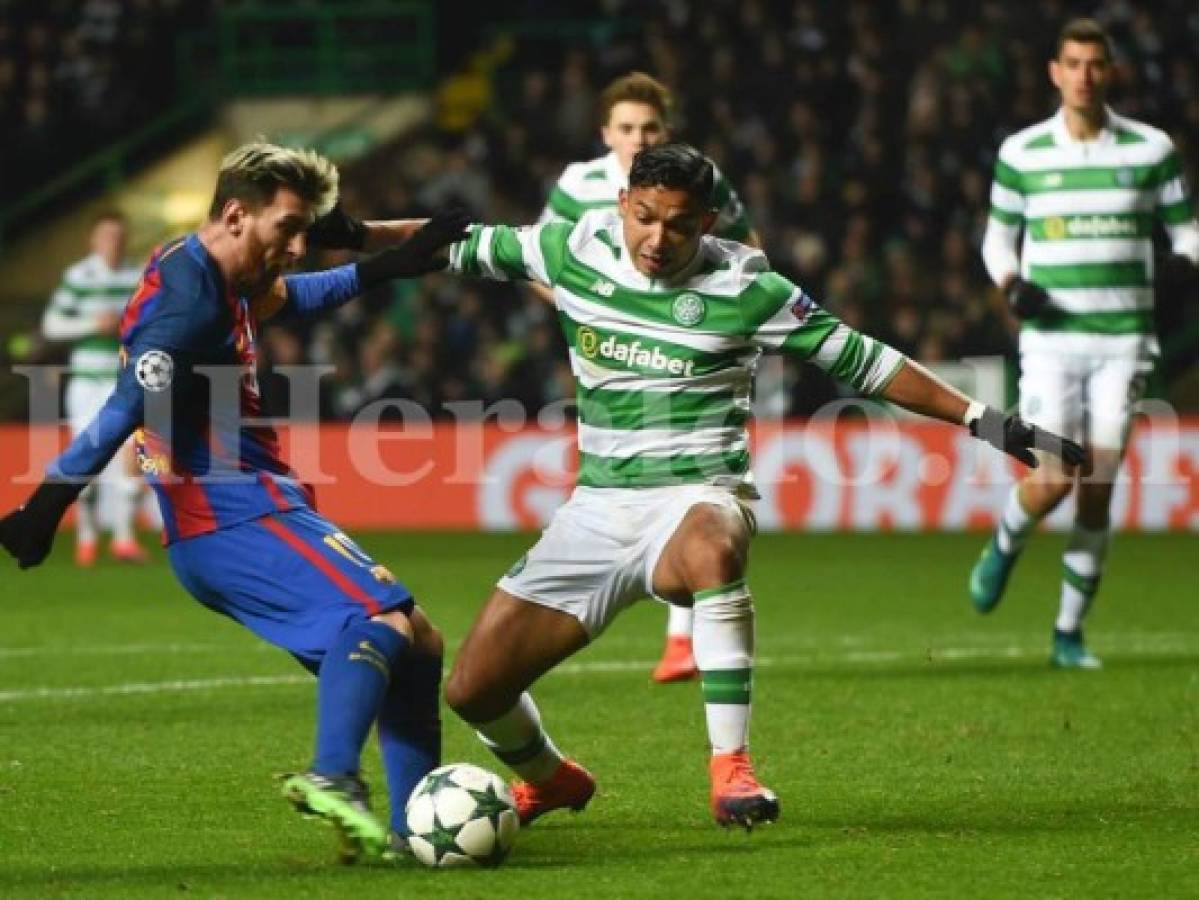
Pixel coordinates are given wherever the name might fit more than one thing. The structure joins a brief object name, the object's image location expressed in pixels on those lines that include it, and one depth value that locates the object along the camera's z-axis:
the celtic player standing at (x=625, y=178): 18.48
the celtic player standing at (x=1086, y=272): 19.64
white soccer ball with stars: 11.25
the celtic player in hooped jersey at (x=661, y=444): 12.34
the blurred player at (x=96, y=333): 29.94
